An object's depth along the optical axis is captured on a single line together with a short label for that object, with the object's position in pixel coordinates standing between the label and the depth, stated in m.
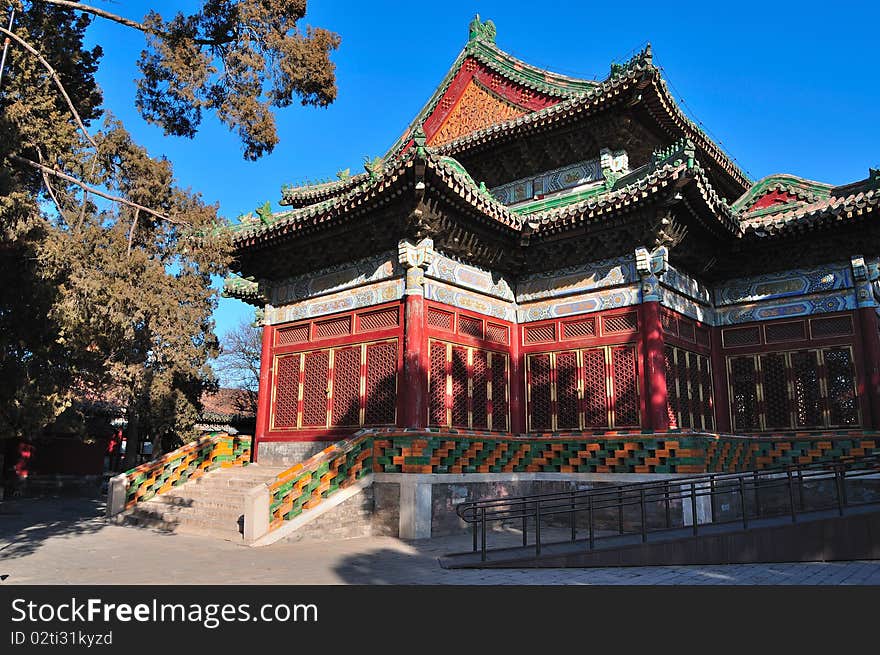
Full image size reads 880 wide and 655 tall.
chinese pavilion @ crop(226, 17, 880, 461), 12.28
